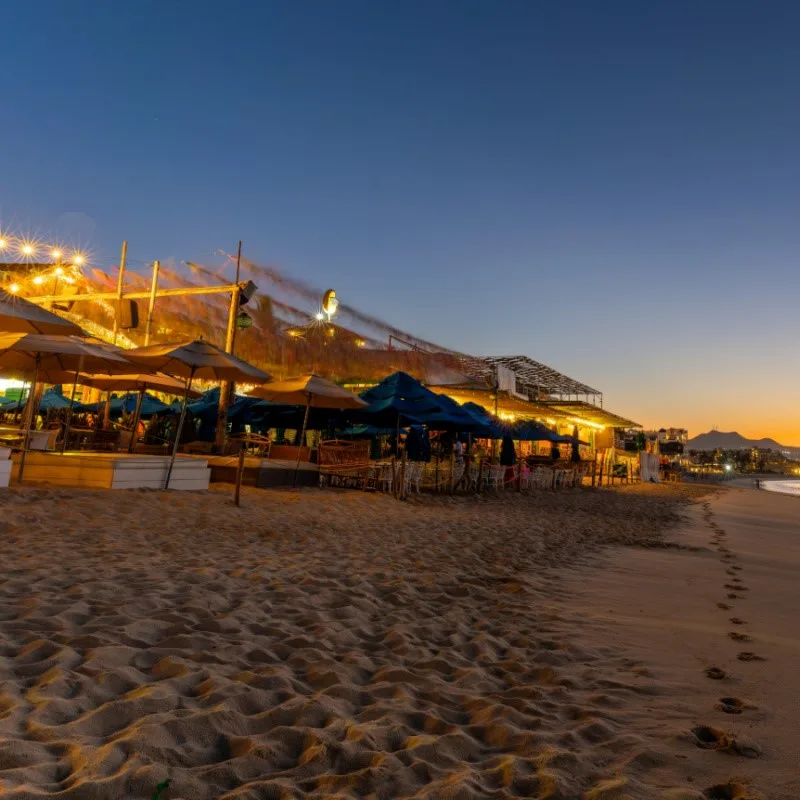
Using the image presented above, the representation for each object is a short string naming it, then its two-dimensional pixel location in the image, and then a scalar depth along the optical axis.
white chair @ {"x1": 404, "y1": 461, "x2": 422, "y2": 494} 11.84
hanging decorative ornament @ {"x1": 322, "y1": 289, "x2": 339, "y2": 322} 18.41
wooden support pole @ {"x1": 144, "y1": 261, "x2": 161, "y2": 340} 14.19
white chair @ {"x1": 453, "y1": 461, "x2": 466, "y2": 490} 13.83
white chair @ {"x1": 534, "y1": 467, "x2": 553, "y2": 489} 17.92
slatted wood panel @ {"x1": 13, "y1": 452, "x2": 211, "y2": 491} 8.15
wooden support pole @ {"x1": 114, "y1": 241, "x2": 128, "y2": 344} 14.62
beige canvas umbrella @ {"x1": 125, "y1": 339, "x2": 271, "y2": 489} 9.04
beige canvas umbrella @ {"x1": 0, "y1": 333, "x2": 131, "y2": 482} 7.94
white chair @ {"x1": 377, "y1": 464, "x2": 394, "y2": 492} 11.61
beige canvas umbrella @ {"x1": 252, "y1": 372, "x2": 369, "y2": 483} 10.95
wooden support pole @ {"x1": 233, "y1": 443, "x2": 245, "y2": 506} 7.54
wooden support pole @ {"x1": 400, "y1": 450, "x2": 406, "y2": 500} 10.87
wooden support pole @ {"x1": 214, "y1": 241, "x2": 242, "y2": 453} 12.78
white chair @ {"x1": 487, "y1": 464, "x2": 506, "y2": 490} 15.35
